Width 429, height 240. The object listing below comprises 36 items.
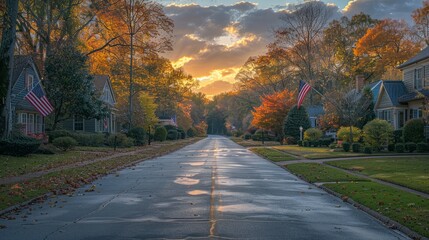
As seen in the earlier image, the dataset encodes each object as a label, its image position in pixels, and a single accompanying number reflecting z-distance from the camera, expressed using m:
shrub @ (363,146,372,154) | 33.62
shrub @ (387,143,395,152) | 34.50
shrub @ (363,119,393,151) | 34.84
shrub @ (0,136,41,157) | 25.45
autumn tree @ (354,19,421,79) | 61.28
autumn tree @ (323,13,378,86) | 71.81
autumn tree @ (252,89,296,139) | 60.55
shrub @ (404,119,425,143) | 34.00
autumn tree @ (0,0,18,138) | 26.22
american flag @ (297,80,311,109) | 42.04
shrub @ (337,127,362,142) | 39.78
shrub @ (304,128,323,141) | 48.22
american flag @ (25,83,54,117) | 30.53
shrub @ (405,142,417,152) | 33.16
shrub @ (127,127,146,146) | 50.25
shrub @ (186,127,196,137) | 113.14
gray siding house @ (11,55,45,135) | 37.44
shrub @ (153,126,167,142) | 68.44
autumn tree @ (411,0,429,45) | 56.97
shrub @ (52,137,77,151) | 32.72
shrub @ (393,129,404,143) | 36.26
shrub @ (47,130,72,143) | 38.75
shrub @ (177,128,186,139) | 87.65
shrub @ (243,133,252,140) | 83.47
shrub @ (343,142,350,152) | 36.19
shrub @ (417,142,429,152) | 32.50
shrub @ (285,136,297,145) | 55.75
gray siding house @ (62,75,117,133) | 50.84
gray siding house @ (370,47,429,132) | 38.72
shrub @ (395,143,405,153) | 33.44
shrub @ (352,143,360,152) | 35.59
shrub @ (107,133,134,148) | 45.38
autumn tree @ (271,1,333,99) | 62.50
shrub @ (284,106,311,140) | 55.53
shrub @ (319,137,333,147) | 47.62
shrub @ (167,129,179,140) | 78.25
